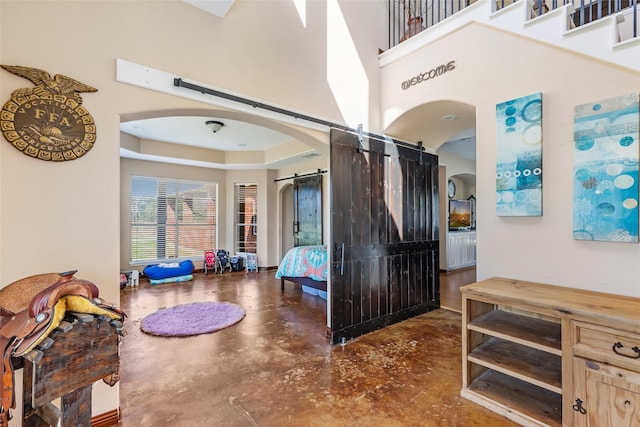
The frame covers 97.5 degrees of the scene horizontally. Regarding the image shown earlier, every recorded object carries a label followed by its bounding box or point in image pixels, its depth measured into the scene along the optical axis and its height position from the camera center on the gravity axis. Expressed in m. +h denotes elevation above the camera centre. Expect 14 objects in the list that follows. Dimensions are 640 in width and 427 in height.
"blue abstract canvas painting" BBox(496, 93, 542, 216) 2.41 +0.52
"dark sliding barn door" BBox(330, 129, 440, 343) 3.12 -0.24
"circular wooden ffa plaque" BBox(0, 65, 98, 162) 1.62 +0.60
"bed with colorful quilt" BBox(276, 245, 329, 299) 4.46 -0.88
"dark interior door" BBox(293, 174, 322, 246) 6.54 +0.13
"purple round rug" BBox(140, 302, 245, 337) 3.47 -1.40
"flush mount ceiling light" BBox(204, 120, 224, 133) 4.70 +1.56
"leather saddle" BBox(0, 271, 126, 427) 1.02 -0.41
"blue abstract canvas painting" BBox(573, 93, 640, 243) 1.98 +0.33
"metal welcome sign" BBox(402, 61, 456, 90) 3.11 +1.65
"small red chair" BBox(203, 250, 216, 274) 6.99 -1.11
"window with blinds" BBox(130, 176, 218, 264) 6.39 -0.04
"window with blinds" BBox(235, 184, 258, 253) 7.61 +0.00
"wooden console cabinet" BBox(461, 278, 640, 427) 1.56 -0.88
